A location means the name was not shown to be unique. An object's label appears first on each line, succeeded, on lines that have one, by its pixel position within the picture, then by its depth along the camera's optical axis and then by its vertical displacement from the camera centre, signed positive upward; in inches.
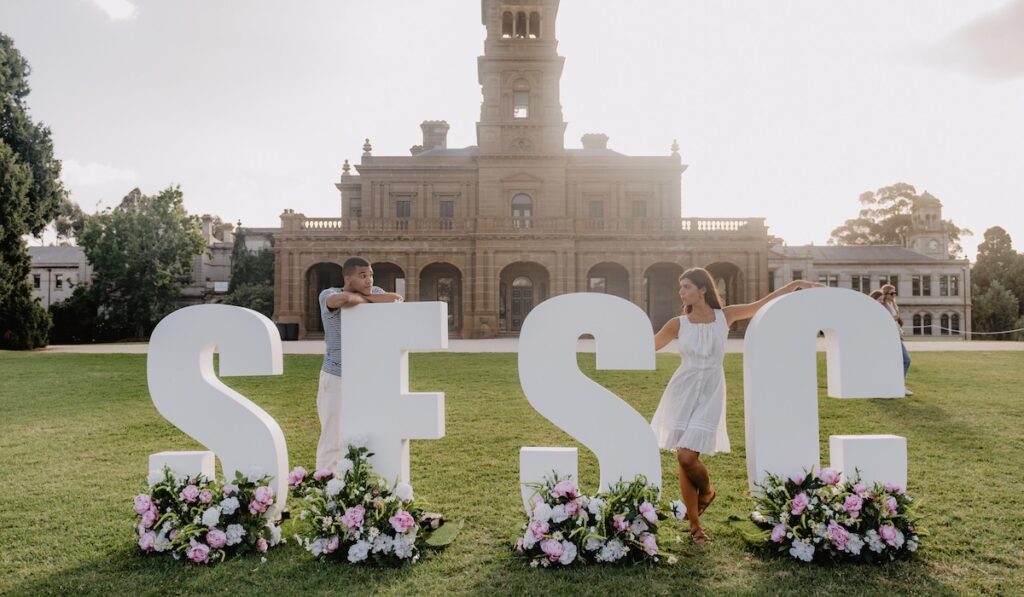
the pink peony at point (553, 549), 154.9 -59.9
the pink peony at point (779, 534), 160.9 -58.6
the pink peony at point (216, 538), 161.8 -59.1
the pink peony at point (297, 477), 176.6 -46.5
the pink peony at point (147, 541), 165.5 -61.1
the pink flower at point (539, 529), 158.6 -56.1
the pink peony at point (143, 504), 168.2 -51.7
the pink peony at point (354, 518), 161.5 -53.6
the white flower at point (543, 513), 161.2 -52.8
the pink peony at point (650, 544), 156.6 -59.5
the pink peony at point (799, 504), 160.2 -50.5
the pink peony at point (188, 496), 167.9 -49.3
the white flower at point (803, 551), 156.3 -61.8
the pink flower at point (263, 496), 169.9 -50.0
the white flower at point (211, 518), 163.3 -54.0
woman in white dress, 171.5 -23.5
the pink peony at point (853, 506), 158.1 -50.3
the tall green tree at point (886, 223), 2546.8 +400.6
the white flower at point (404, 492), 171.6 -49.9
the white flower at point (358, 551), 159.2 -61.7
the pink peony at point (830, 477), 169.5 -45.8
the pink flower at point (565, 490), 163.8 -47.2
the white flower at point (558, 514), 160.6 -52.8
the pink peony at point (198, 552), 159.3 -61.9
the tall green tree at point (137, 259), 1406.3 +146.3
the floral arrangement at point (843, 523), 156.6 -55.5
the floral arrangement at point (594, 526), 157.2 -56.0
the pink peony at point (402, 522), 159.6 -54.4
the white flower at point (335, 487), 166.9 -46.9
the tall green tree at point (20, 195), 911.0 +201.4
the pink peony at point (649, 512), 159.0 -51.9
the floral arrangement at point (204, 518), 162.9 -55.5
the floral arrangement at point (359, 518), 160.6 -54.6
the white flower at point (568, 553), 154.9 -61.3
